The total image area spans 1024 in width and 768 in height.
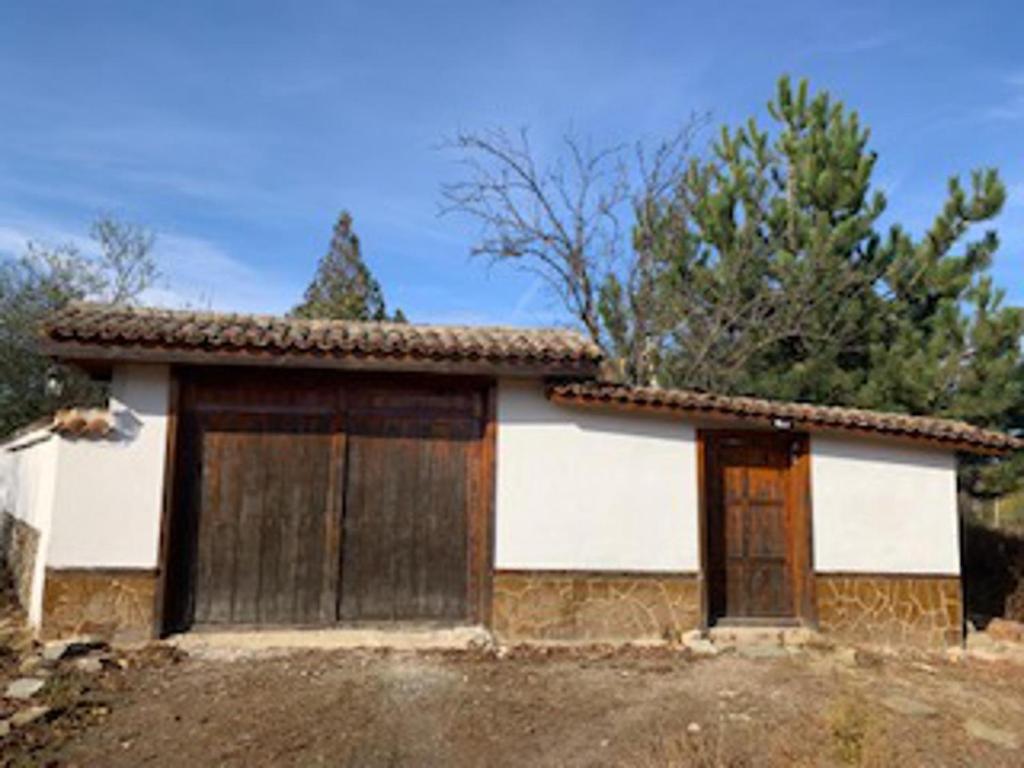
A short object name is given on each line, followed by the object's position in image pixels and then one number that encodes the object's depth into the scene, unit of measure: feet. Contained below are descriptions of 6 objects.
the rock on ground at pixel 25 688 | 17.80
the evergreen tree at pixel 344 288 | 83.46
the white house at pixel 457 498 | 23.31
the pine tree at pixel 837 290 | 36.96
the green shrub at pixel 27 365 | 57.36
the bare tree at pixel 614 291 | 49.34
